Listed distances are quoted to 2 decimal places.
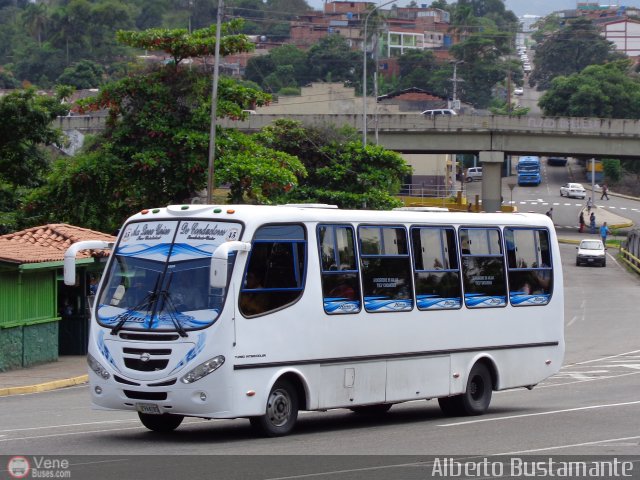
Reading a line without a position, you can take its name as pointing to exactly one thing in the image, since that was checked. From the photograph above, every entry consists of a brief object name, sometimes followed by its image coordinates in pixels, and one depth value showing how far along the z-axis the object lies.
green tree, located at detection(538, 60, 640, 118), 132.50
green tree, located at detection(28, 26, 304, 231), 34.47
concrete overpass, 74.31
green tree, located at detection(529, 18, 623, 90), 195.86
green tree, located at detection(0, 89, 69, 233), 36.50
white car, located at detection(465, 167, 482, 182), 126.75
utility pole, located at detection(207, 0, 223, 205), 30.91
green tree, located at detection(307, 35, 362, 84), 179.25
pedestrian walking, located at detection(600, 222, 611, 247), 73.44
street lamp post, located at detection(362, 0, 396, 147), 52.22
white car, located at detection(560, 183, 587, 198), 106.19
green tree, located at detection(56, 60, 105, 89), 146.12
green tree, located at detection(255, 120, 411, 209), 50.16
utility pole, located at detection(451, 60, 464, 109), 131.10
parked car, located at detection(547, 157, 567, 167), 138.12
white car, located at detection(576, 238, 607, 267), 64.00
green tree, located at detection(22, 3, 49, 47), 183.38
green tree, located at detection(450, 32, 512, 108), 178.38
